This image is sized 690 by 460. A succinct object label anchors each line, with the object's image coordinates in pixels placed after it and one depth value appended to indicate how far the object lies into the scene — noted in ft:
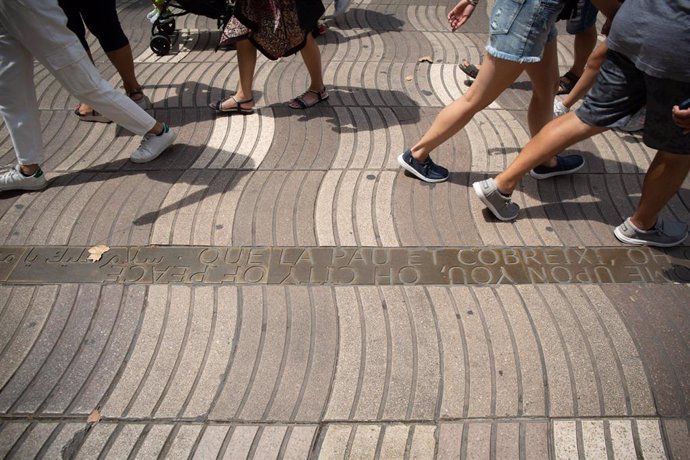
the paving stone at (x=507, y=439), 6.15
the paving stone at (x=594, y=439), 6.15
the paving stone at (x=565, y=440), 6.13
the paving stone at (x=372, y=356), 6.63
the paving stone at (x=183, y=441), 6.20
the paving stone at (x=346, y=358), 6.64
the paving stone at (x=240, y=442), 6.18
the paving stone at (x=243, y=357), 6.65
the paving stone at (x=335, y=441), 6.16
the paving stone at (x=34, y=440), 6.26
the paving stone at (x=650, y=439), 6.12
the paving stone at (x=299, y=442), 6.17
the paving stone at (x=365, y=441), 6.17
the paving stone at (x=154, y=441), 6.21
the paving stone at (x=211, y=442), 6.19
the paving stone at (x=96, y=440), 6.23
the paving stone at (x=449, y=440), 6.16
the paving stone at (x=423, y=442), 6.15
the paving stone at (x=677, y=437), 6.12
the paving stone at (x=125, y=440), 6.23
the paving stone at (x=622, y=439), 6.14
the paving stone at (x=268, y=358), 6.66
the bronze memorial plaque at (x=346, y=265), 8.34
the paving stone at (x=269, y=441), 6.18
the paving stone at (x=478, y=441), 6.14
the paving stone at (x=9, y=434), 6.31
